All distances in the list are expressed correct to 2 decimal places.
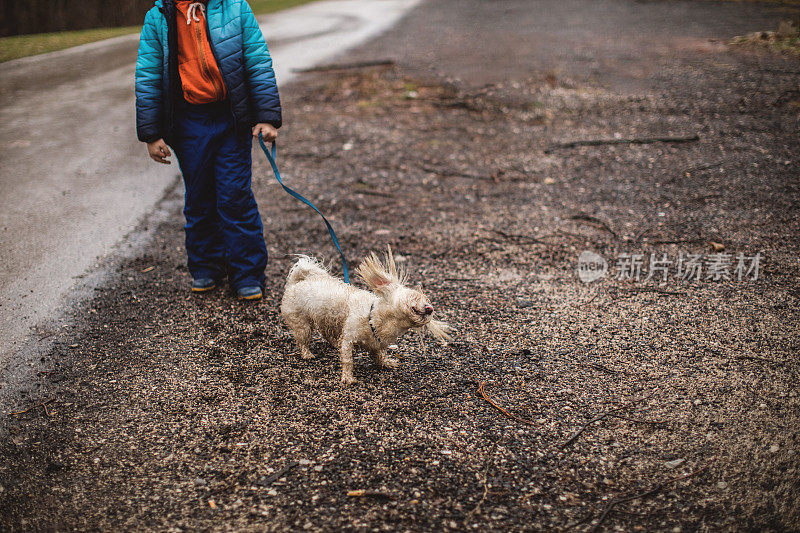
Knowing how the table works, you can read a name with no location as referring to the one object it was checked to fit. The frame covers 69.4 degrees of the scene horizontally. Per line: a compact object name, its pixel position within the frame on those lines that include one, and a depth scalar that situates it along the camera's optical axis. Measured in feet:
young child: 11.37
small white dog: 9.40
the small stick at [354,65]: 32.53
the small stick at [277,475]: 8.05
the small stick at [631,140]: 21.47
